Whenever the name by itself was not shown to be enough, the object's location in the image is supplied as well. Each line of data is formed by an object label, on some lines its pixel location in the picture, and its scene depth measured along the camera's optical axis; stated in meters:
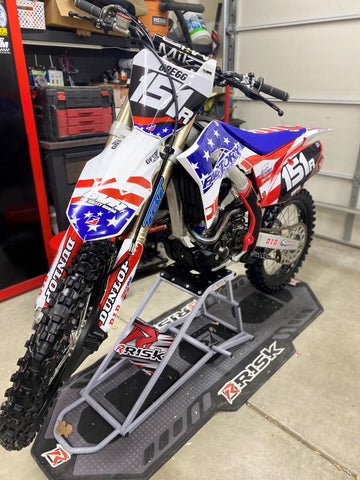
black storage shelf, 2.30
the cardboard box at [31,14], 2.18
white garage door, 2.98
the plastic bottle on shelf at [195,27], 3.21
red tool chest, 2.38
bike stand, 1.45
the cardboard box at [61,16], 2.23
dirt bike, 1.09
